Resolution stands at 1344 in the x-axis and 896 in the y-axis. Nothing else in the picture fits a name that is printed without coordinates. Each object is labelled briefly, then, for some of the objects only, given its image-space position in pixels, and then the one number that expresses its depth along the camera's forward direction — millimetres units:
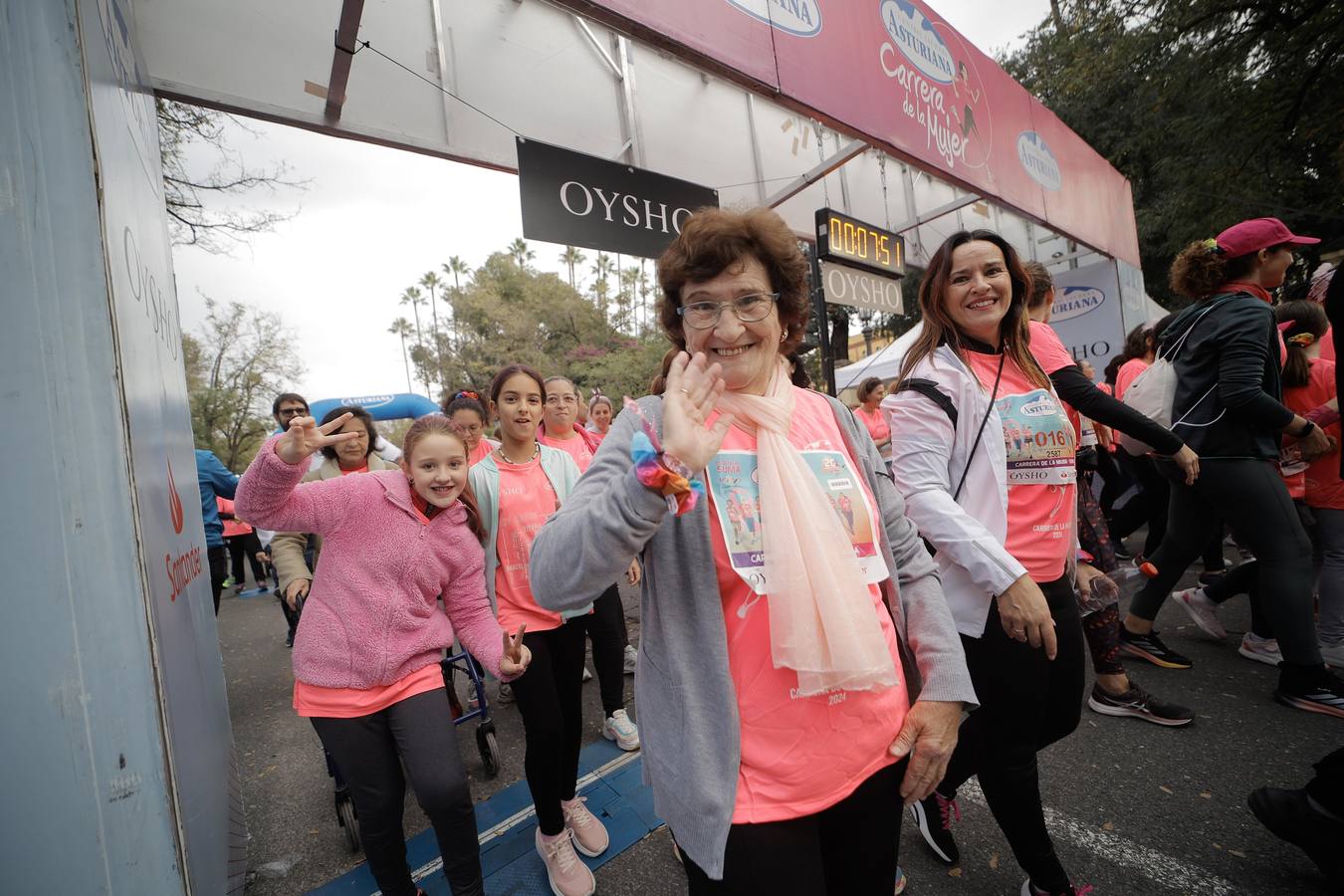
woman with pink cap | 2752
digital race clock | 4832
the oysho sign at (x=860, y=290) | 4922
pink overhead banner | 3285
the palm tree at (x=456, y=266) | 46978
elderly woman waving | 1022
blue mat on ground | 2286
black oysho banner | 3283
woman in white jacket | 1666
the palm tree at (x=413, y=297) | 47906
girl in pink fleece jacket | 1815
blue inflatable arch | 10528
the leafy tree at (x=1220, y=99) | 9727
